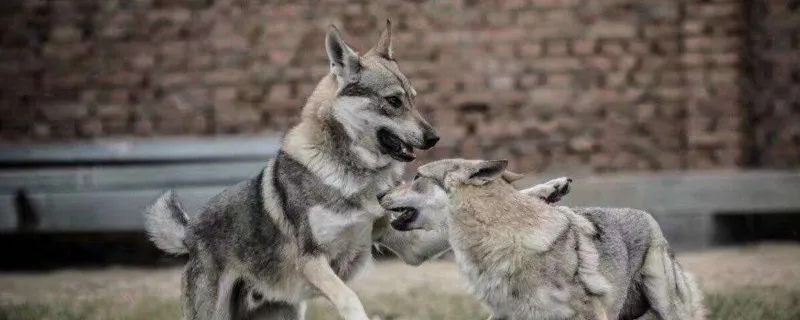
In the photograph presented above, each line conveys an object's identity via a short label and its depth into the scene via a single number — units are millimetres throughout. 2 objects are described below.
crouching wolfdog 11898
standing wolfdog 13359
